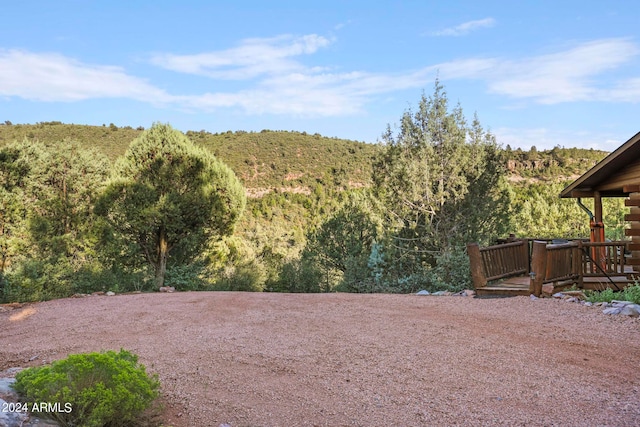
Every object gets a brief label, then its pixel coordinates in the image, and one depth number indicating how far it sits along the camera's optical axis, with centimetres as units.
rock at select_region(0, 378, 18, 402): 302
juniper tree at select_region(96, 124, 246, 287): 1656
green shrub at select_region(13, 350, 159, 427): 285
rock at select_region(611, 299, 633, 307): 705
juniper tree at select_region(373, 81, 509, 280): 1345
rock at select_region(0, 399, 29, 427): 257
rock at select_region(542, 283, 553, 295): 864
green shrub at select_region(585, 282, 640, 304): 756
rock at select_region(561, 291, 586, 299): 845
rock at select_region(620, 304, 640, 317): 661
